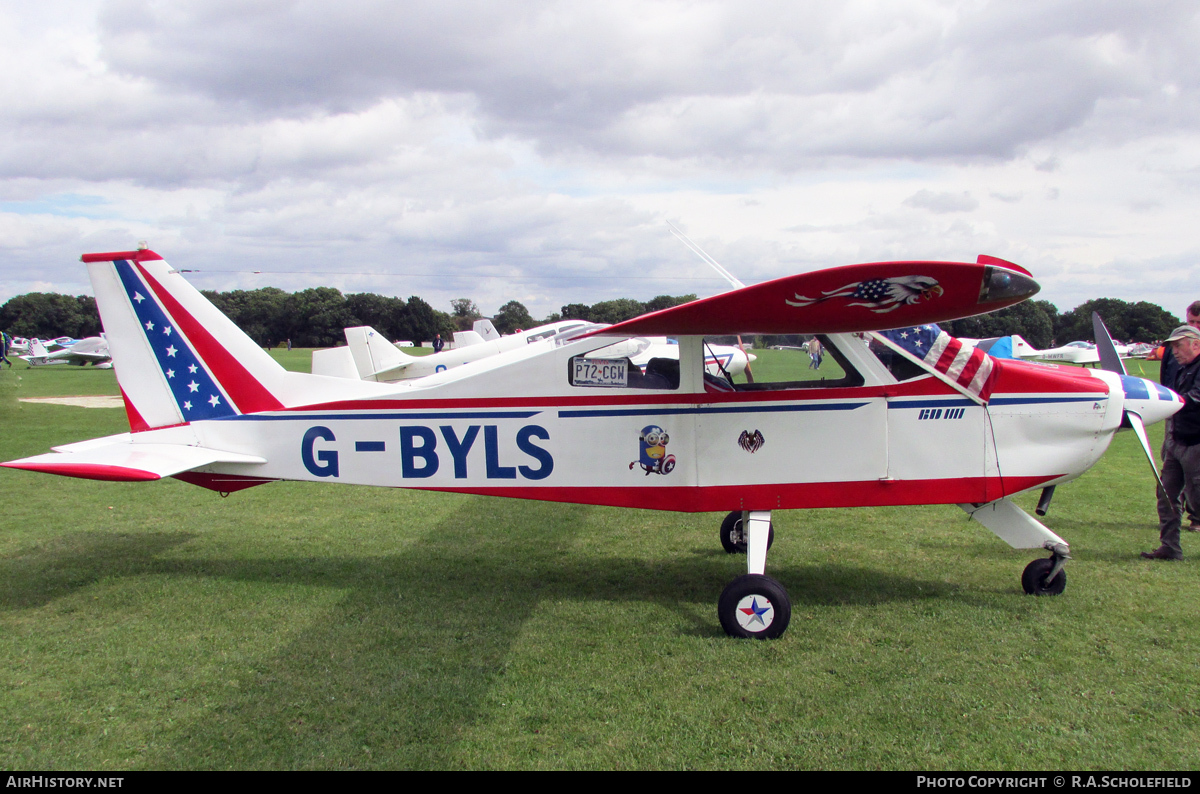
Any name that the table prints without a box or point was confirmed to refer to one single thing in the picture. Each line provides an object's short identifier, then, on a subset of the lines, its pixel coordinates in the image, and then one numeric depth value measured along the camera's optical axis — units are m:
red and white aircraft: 4.61
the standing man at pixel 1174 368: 6.11
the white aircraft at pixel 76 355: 43.50
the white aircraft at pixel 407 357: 12.88
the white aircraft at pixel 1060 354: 27.39
